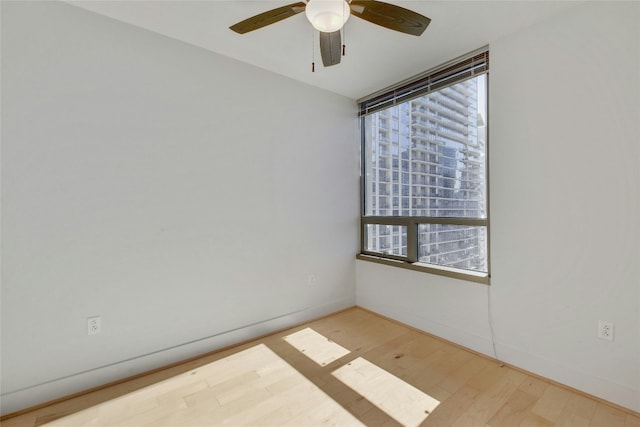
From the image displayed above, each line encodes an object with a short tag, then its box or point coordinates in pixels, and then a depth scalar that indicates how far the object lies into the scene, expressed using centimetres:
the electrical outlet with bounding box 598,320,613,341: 170
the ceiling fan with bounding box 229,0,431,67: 131
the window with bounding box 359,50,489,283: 237
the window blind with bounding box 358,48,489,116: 230
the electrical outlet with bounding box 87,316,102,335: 185
